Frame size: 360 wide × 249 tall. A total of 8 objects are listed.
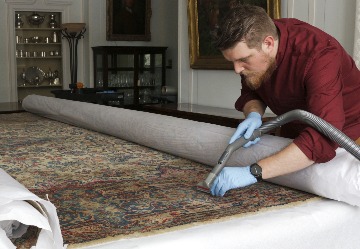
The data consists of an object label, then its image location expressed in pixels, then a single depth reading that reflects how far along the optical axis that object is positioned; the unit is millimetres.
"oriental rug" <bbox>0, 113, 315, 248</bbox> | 1533
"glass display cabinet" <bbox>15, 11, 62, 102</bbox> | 9211
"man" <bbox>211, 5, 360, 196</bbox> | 1846
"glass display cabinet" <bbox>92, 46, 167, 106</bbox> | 8992
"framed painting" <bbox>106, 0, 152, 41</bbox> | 9359
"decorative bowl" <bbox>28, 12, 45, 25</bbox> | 9188
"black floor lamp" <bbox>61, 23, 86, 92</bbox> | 8625
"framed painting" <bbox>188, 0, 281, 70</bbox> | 5945
